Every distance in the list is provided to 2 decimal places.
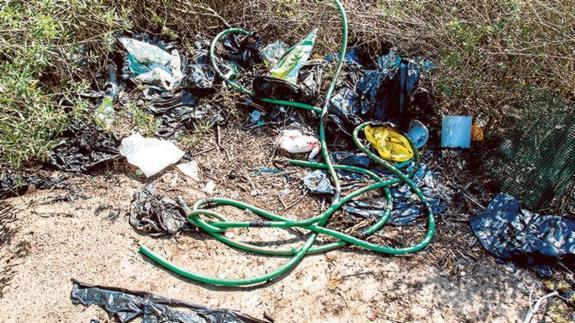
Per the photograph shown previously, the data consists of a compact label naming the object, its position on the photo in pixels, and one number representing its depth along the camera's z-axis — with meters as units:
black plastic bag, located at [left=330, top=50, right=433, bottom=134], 3.90
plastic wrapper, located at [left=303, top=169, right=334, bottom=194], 3.49
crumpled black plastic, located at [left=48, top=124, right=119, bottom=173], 3.38
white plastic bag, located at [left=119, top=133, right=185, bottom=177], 3.38
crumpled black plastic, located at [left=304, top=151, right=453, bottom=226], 3.42
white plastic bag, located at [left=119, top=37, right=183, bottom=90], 4.08
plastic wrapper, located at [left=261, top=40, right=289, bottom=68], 4.37
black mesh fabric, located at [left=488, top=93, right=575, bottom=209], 3.31
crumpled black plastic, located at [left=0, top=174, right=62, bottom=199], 3.12
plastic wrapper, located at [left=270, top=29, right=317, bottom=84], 4.07
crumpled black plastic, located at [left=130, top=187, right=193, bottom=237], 3.04
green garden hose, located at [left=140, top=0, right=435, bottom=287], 2.86
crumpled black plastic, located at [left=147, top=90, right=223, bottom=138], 3.84
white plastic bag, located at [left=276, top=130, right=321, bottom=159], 3.79
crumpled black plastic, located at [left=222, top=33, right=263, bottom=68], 4.45
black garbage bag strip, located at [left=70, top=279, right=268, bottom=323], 2.53
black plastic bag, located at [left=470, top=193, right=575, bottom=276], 3.10
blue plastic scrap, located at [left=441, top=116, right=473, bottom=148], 3.88
